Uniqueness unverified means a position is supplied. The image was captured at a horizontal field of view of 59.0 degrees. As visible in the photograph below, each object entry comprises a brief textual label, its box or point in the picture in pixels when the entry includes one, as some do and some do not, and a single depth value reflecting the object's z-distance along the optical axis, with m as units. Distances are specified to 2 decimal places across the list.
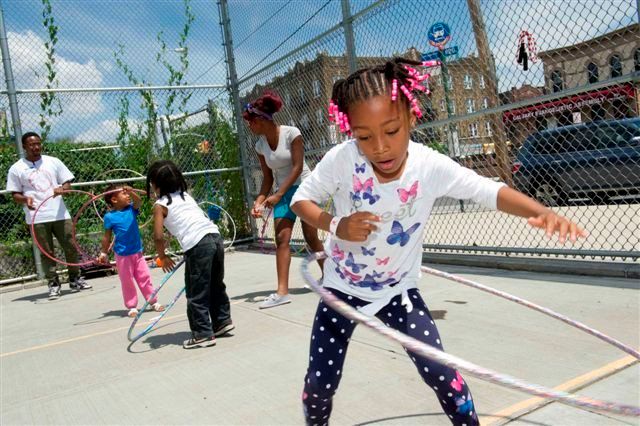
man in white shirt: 7.97
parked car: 6.98
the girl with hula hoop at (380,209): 2.19
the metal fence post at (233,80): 11.03
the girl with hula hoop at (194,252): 4.59
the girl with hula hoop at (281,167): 5.65
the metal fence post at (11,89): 8.91
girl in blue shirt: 6.18
